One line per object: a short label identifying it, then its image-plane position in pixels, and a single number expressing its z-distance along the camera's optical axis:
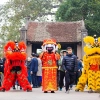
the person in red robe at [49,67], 16.97
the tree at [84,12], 48.72
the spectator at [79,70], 21.94
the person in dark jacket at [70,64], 17.09
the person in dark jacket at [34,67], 21.14
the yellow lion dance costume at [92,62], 17.19
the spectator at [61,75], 18.57
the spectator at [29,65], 21.63
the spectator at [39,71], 21.69
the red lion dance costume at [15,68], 17.73
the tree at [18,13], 57.91
